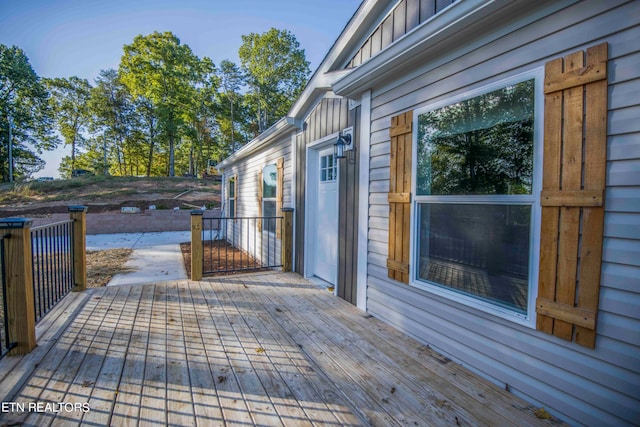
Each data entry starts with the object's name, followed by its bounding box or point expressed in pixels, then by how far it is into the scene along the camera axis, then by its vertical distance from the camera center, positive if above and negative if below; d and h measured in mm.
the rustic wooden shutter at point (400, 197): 2498 +25
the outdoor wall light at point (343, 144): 3359 +643
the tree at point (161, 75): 19297 +8194
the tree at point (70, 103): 22578 +7410
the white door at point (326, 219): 3889 -276
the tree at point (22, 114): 19828 +6017
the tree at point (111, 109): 21906 +6774
